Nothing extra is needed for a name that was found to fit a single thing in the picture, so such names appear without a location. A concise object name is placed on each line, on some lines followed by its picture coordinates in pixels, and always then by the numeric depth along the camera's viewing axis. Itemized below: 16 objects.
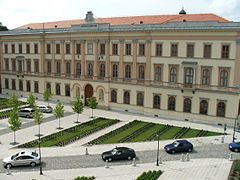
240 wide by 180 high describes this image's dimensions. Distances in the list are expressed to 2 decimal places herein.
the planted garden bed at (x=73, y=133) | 40.62
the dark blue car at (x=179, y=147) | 37.50
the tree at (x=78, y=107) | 50.95
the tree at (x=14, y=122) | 40.78
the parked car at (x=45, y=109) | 57.66
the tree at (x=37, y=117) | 43.22
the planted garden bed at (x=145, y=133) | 42.41
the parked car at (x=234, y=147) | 37.97
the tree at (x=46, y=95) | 61.30
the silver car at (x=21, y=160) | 32.88
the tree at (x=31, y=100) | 57.12
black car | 34.81
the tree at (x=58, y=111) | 47.47
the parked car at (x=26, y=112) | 53.87
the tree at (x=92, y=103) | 54.18
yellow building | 48.91
